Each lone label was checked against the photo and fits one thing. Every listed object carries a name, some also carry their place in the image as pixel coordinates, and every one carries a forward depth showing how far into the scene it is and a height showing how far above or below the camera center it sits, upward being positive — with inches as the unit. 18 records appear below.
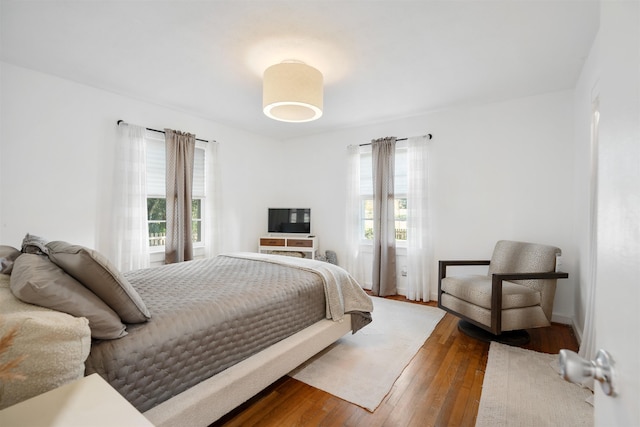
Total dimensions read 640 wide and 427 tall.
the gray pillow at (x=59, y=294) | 46.1 -14.1
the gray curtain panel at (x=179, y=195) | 146.8 +7.5
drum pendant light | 93.1 +40.9
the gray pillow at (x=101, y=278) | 53.5 -12.9
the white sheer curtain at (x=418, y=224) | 156.8 -6.0
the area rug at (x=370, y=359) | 78.4 -47.2
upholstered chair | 100.8 -29.6
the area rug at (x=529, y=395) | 67.3 -46.9
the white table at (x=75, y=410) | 26.7 -19.6
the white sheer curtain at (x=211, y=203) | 168.6 +4.2
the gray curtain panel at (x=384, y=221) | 164.7 -5.0
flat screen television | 197.2 -6.2
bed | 53.2 -27.8
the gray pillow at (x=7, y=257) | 59.6 -11.1
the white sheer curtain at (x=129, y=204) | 131.6 +2.5
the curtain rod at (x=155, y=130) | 132.1 +39.4
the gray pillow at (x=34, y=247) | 61.4 -8.4
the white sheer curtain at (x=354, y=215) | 179.8 -1.9
